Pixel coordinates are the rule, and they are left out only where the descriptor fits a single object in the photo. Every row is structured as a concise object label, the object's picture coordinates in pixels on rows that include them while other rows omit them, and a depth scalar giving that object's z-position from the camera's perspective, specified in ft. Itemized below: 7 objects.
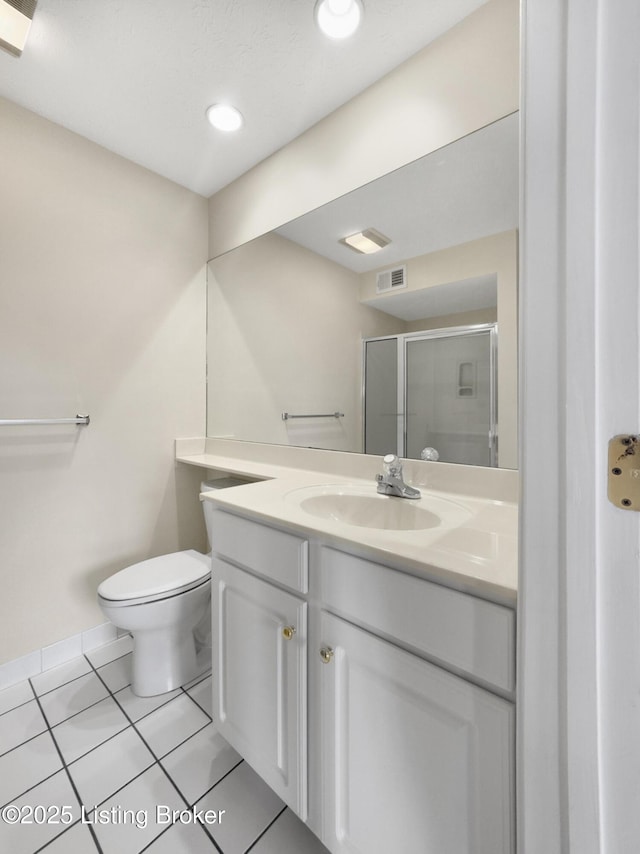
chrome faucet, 3.83
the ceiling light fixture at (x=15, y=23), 3.53
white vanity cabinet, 1.97
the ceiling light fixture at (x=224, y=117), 4.81
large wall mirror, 3.70
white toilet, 4.32
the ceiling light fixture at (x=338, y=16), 3.55
